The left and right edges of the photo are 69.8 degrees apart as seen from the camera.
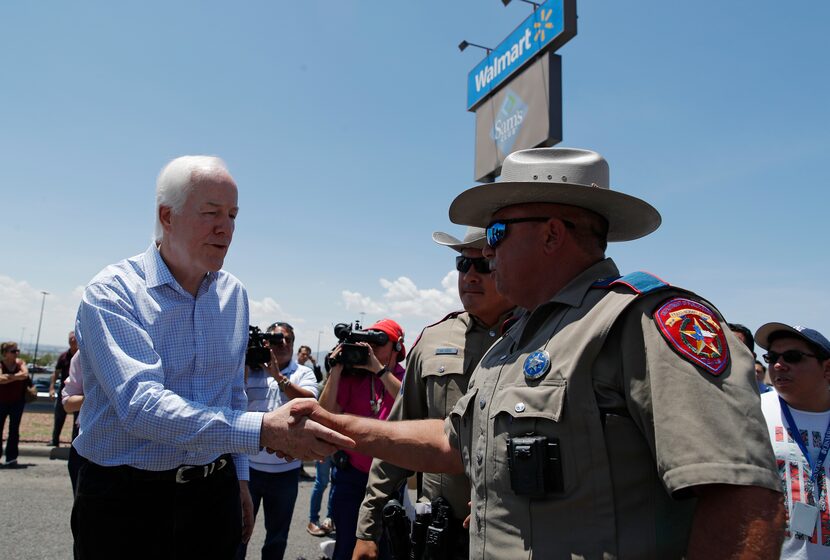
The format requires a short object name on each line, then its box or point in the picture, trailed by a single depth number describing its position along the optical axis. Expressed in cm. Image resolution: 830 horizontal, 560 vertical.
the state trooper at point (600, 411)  145
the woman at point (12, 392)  975
